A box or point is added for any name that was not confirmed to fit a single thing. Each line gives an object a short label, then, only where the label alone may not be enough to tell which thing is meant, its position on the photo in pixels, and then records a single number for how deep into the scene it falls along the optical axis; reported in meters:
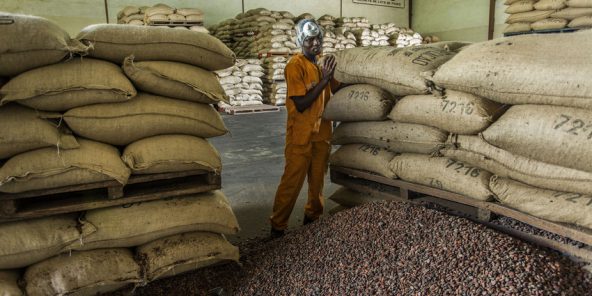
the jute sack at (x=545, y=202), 2.06
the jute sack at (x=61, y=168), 2.08
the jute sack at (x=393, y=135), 2.80
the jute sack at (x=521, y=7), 7.62
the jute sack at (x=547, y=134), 2.03
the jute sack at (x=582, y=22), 6.74
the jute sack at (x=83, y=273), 2.19
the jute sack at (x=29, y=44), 1.99
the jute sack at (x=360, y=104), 3.04
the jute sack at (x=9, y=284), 2.05
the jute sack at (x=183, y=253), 2.41
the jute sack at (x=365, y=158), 3.10
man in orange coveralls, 3.17
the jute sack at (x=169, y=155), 2.35
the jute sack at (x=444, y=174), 2.50
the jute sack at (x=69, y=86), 2.08
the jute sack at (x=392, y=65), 2.77
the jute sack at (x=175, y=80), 2.35
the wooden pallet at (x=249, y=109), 10.11
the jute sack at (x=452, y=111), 2.44
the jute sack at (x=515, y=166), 2.13
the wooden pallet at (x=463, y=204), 2.11
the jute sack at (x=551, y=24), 7.14
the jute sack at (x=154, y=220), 2.33
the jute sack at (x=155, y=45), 2.28
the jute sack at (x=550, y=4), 7.06
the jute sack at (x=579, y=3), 6.68
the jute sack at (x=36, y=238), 2.13
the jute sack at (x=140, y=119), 2.27
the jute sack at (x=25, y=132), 2.11
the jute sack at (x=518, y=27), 7.75
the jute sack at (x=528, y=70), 2.05
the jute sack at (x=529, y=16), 7.29
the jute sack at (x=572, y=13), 6.79
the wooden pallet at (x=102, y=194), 2.16
